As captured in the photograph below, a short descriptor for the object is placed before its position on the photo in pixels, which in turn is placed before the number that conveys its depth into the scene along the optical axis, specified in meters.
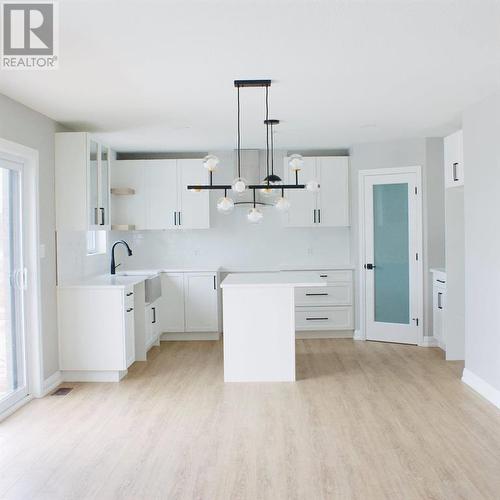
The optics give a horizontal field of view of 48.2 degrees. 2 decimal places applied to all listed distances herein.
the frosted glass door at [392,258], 6.45
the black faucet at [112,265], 6.41
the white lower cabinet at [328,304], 6.89
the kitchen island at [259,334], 5.02
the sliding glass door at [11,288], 4.24
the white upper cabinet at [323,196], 7.00
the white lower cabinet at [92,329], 5.07
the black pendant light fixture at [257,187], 4.20
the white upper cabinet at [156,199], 7.05
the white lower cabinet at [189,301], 6.88
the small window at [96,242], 6.55
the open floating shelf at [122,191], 6.87
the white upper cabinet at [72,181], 5.06
